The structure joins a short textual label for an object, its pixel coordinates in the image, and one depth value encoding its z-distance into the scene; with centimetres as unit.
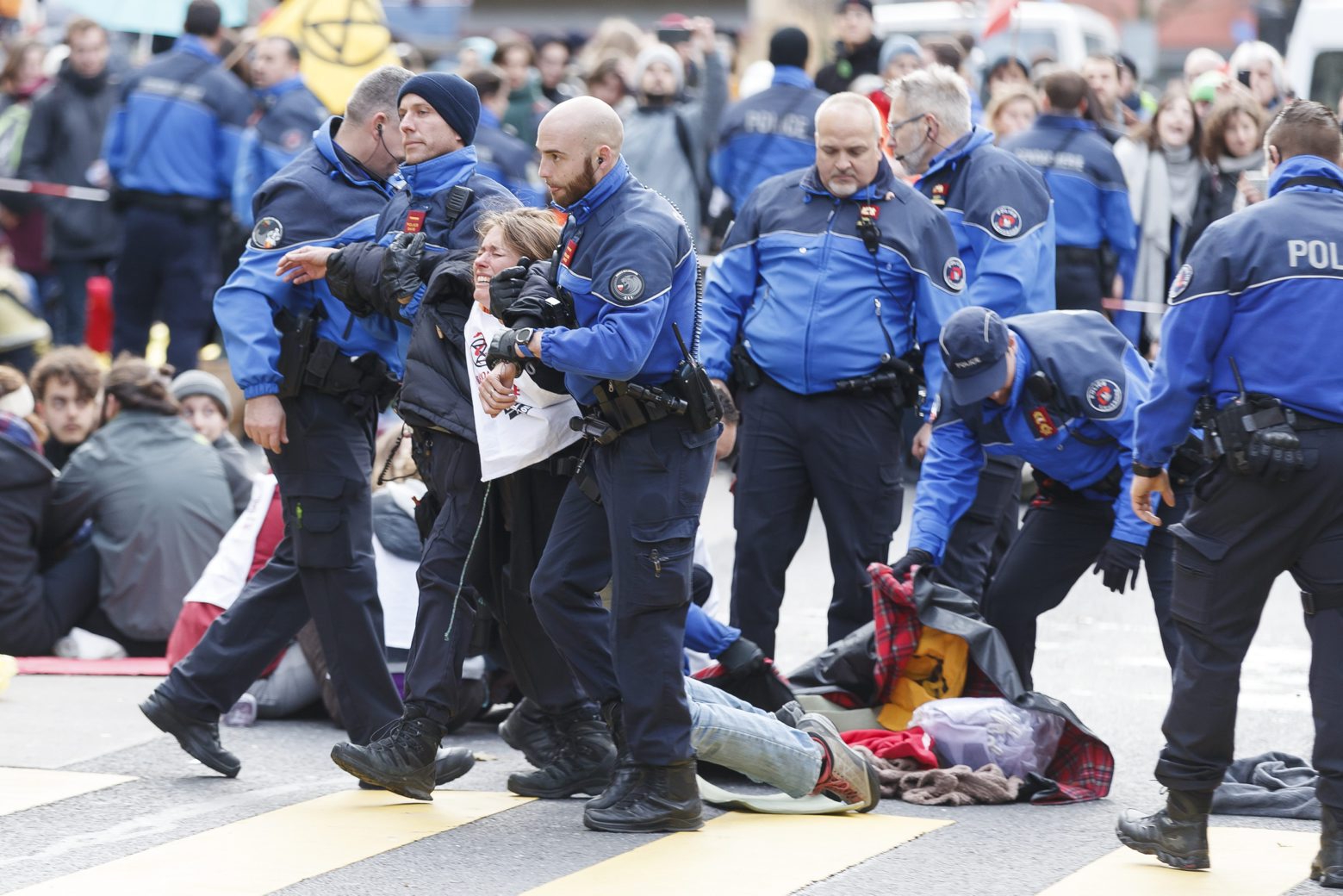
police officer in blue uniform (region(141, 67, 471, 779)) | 1277
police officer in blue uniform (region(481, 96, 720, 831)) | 1129
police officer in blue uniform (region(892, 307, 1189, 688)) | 1289
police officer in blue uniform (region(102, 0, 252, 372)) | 2455
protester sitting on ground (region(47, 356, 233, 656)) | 1730
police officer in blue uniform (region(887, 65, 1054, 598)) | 1620
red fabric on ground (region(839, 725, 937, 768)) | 1326
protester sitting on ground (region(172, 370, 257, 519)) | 1928
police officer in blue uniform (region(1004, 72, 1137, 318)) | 2136
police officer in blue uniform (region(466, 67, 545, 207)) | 2509
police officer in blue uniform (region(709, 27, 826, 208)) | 2364
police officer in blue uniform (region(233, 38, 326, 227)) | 2395
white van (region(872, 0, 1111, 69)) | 3641
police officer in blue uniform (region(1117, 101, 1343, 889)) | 1066
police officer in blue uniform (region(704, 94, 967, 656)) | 1469
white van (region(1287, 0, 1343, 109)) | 2797
